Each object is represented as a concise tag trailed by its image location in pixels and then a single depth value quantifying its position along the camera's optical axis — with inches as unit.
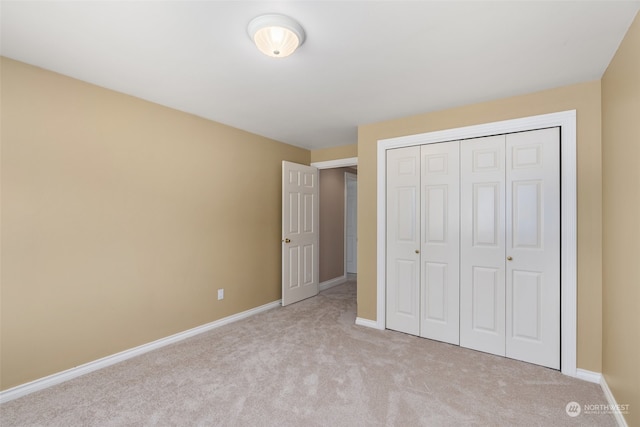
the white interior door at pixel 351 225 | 247.1
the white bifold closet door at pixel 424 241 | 114.8
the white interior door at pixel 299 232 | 161.5
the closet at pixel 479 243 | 97.0
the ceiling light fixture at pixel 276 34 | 61.8
